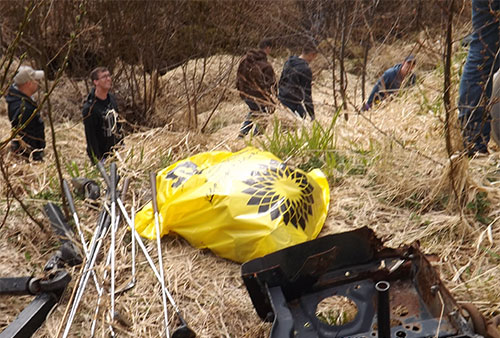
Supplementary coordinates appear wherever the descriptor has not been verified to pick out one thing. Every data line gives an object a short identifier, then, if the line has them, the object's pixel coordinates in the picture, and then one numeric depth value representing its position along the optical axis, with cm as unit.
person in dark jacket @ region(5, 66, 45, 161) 574
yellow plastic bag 287
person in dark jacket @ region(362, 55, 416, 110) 584
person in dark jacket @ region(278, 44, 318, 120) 653
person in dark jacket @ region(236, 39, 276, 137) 692
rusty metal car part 220
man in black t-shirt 555
